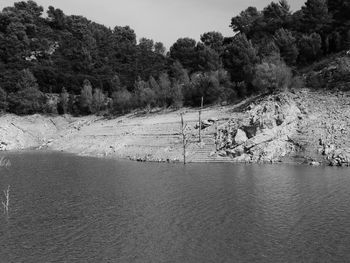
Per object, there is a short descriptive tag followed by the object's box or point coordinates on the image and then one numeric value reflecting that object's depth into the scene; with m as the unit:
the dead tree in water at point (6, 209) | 27.64
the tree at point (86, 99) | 101.81
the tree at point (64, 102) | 102.12
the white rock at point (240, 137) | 55.62
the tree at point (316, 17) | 86.25
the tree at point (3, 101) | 95.13
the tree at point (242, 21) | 117.26
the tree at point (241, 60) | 80.71
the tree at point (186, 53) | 116.56
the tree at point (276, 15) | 100.62
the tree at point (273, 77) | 65.38
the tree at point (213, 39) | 116.62
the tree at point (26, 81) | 101.65
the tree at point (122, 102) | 95.56
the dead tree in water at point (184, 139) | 55.06
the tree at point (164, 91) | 88.38
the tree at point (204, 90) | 78.50
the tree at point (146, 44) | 152.62
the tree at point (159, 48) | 168.75
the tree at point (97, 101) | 102.00
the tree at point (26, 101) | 96.44
